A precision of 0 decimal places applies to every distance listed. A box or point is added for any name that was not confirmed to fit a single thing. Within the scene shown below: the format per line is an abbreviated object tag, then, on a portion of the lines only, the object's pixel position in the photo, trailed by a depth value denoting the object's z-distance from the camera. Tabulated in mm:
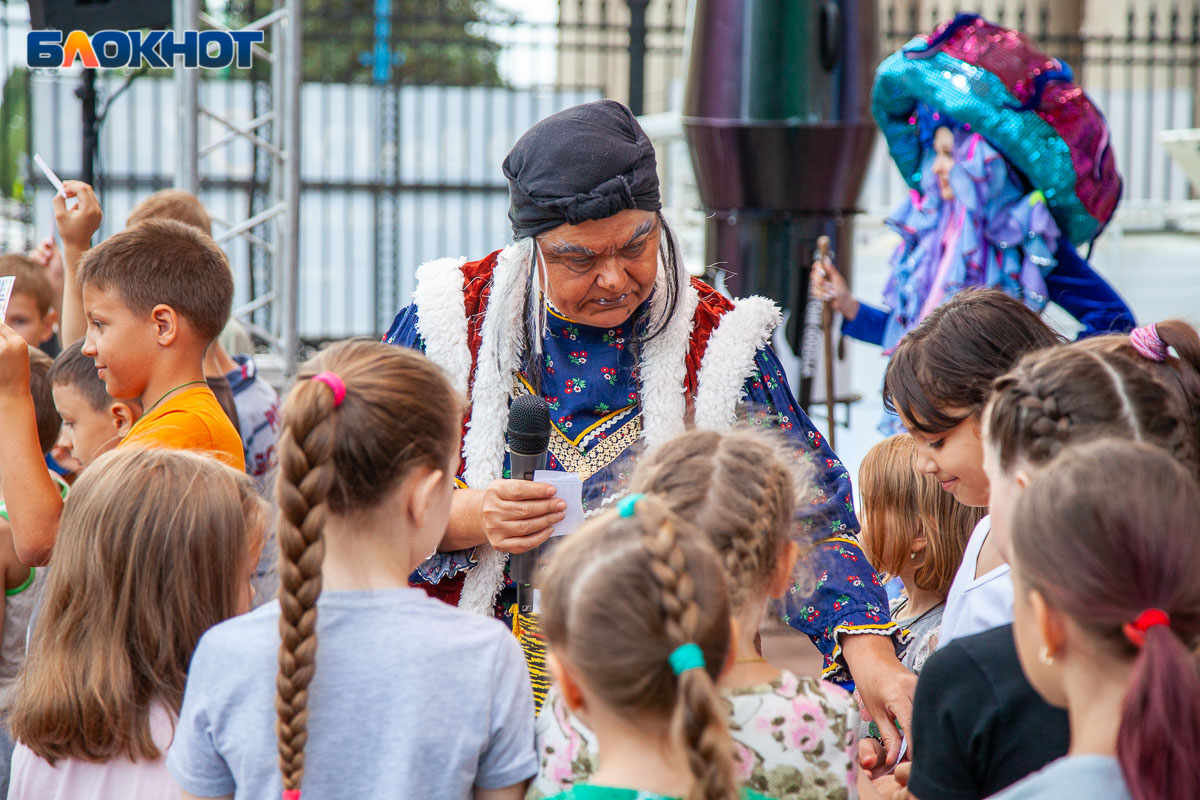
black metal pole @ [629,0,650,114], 7605
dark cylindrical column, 4719
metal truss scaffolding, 4883
